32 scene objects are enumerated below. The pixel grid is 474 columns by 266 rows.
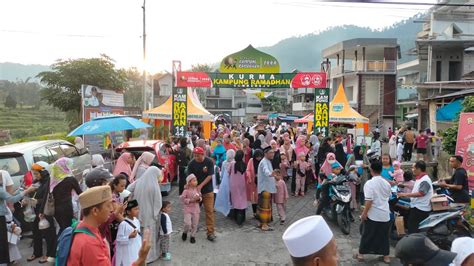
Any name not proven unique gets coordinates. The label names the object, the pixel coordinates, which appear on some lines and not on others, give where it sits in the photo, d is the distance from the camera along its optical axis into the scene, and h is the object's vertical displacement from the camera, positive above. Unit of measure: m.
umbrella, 8.86 -0.39
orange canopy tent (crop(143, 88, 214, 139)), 17.80 -0.21
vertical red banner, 8.57 -0.68
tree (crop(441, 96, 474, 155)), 10.56 -0.65
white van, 7.27 -1.02
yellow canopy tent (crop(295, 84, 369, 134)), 18.77 -0.15
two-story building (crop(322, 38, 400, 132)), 36.81 +3.19
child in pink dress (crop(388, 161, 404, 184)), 7.66 -1.26
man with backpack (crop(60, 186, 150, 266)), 2.69 -0.93
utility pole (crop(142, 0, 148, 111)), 23.02 +3.86
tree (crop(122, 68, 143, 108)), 55.56 +2.88
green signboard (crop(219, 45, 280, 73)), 16.59 +2.06
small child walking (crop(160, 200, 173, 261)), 6.14 -1.98
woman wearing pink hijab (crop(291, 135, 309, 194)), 10.89 -1.14
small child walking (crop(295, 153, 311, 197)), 10.40 -1.66
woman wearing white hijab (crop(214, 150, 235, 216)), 8.16 -1.75
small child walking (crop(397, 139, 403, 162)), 16.53 -1.70
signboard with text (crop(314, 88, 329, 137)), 16.33 +0.03
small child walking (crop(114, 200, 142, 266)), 4.37 -1.54
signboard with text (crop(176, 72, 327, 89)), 16.33 +1.29
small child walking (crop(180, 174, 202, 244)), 6.78 -1.67
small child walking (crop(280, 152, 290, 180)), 11.01 -1.56
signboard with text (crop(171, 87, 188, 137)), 16.47 +0.01
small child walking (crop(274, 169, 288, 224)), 7.89 -1.76
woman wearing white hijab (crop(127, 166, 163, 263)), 5.71 -1.29
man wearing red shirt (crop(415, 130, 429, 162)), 14.63 -1.25
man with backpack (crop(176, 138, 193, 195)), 10.14 -1.25
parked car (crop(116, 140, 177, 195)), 10.09 -1.14
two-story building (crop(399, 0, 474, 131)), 23.78 +4.44
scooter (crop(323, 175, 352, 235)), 7.51 -1.77
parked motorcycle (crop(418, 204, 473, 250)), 5.54 -1.68
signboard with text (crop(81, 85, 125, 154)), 13.08 -0.02
